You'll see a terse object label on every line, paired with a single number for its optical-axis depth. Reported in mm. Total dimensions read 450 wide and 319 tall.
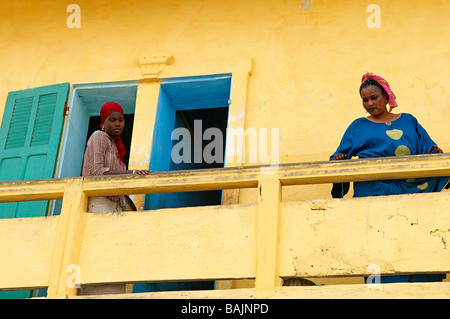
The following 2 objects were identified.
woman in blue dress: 6281
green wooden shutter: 7945
